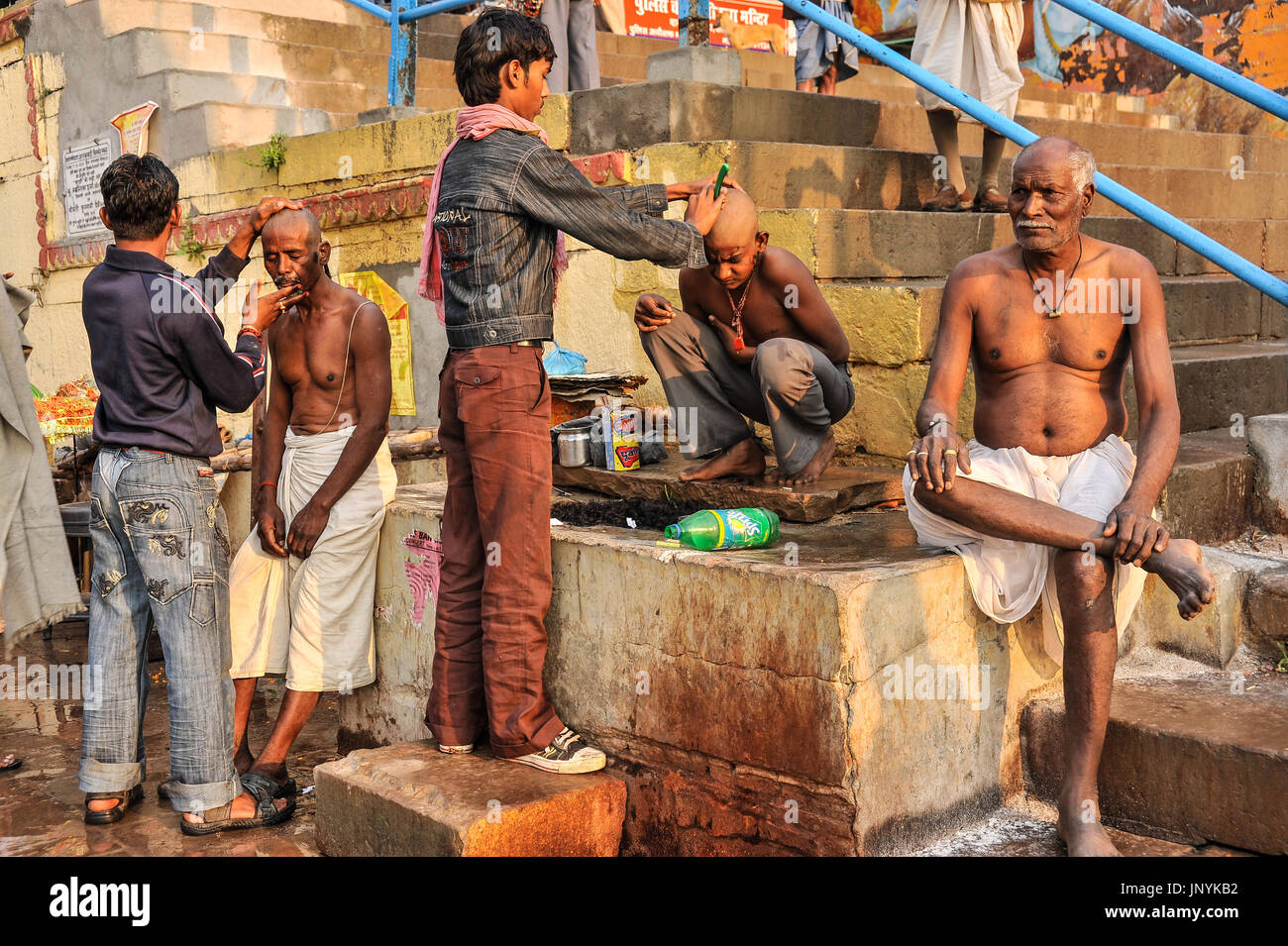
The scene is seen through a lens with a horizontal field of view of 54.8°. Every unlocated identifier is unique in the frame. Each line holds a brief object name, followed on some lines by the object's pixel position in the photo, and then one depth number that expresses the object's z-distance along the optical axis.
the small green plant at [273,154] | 8.07
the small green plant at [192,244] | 8.88
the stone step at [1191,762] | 3.21
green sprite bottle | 3.78
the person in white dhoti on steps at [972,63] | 5.93
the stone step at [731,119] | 5.80
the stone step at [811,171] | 5.61
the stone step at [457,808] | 3.48
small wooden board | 4.30
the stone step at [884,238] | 5.38
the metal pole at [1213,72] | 4.22
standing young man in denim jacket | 3.58
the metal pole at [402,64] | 7.52
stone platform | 3.27
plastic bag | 5.73
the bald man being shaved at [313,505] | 4.40
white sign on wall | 9.71
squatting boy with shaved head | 4.28
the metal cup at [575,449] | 4.98
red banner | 10.02
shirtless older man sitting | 3.29
